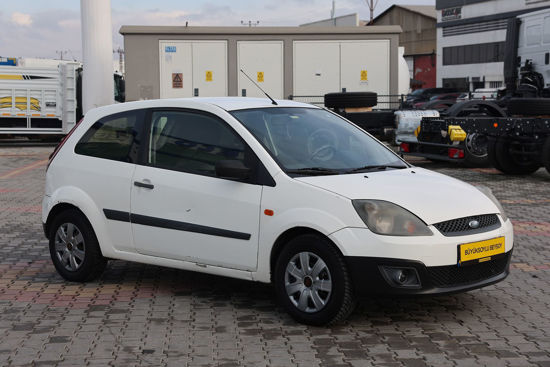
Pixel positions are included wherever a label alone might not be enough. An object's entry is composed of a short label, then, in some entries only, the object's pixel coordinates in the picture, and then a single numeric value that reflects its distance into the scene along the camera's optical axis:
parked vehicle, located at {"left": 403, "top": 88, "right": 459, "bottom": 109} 46.25
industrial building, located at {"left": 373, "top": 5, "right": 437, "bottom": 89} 85.81
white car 5.18
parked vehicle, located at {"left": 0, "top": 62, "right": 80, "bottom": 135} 26.56
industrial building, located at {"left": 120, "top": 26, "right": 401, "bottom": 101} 25.28
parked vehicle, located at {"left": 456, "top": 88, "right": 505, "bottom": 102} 31.89
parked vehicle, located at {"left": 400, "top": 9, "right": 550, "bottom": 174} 14.77
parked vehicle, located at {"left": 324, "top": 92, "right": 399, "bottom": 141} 19.39
